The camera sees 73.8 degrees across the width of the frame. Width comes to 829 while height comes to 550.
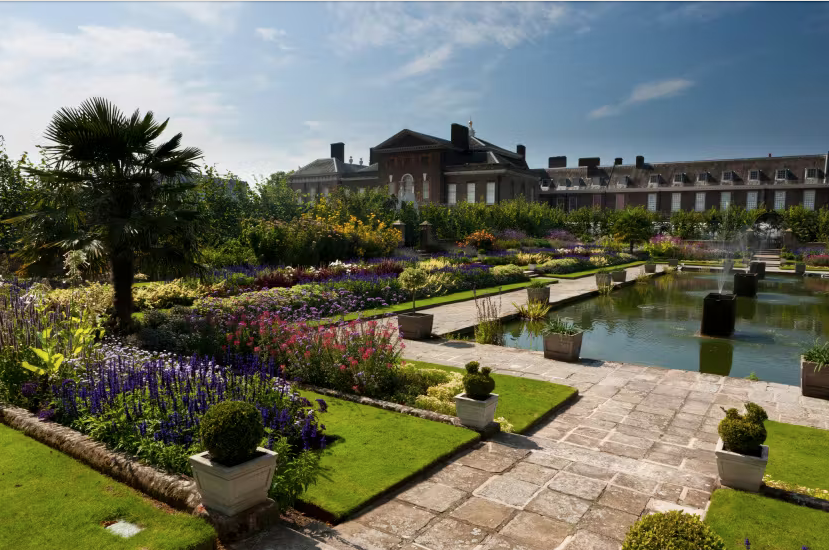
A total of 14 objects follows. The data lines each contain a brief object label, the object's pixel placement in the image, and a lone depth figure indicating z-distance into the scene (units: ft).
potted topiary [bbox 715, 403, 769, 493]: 15.34
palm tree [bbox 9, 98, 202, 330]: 29.53
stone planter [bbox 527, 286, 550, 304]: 53.67
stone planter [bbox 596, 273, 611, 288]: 68.59
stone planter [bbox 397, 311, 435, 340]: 38.32
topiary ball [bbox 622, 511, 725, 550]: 8.54
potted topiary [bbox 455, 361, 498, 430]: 19.72
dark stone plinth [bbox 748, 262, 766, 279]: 87.04
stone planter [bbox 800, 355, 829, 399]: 25.67
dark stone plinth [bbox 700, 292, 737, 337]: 42.57
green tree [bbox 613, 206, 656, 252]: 126.72
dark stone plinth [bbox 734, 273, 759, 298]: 65.87
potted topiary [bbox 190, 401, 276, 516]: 12.80
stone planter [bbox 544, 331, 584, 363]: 32.58
